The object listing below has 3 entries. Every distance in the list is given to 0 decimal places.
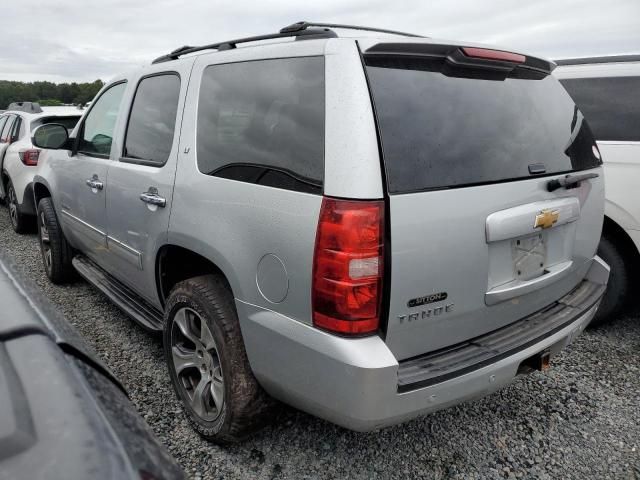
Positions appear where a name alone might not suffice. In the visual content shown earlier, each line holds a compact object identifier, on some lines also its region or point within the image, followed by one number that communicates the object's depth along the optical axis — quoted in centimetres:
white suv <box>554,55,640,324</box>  335
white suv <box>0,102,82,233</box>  600
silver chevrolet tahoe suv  168
